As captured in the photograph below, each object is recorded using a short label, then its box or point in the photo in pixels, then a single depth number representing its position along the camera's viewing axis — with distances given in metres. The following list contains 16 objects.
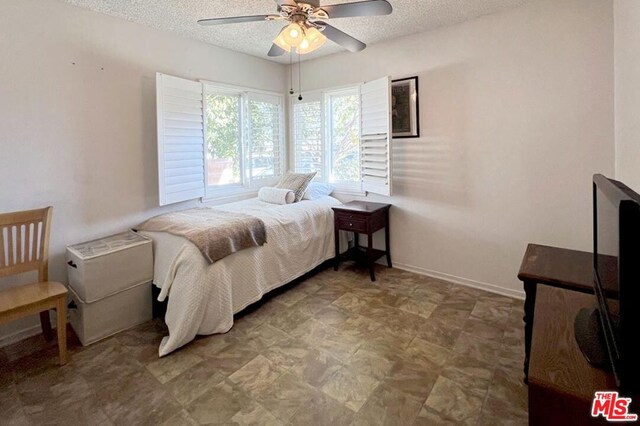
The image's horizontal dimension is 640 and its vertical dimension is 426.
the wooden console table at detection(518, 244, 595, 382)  1.58
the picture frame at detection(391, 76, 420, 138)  3.39
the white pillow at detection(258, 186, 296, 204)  3.65
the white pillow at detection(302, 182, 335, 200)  3.96
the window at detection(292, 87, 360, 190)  3.99
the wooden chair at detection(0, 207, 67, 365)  2.00
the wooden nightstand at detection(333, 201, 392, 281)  3.41
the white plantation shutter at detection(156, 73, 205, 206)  3.00
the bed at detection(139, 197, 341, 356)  2.33
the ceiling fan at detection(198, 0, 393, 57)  1.89
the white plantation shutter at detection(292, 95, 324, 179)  4.26
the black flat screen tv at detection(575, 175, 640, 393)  0.73
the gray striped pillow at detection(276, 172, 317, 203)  3.82
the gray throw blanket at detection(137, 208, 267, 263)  2.43
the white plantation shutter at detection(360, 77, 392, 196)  3.31
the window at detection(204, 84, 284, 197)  3.71
